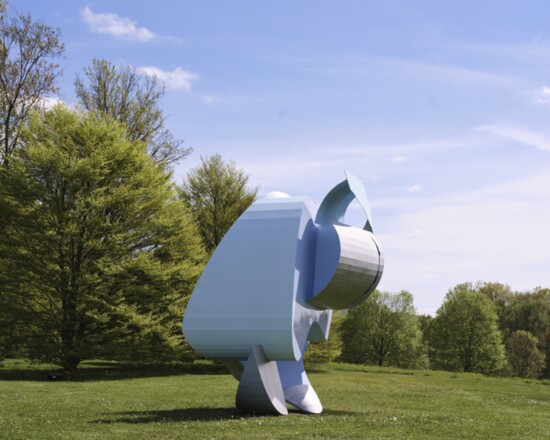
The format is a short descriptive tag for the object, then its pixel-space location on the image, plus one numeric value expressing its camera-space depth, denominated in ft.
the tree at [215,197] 128.06
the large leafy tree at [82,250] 91.15
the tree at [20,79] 107.65
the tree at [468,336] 184.55
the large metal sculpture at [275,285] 45.14
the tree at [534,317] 215.31
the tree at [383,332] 196.03
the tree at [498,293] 239.64
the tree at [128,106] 122.72
